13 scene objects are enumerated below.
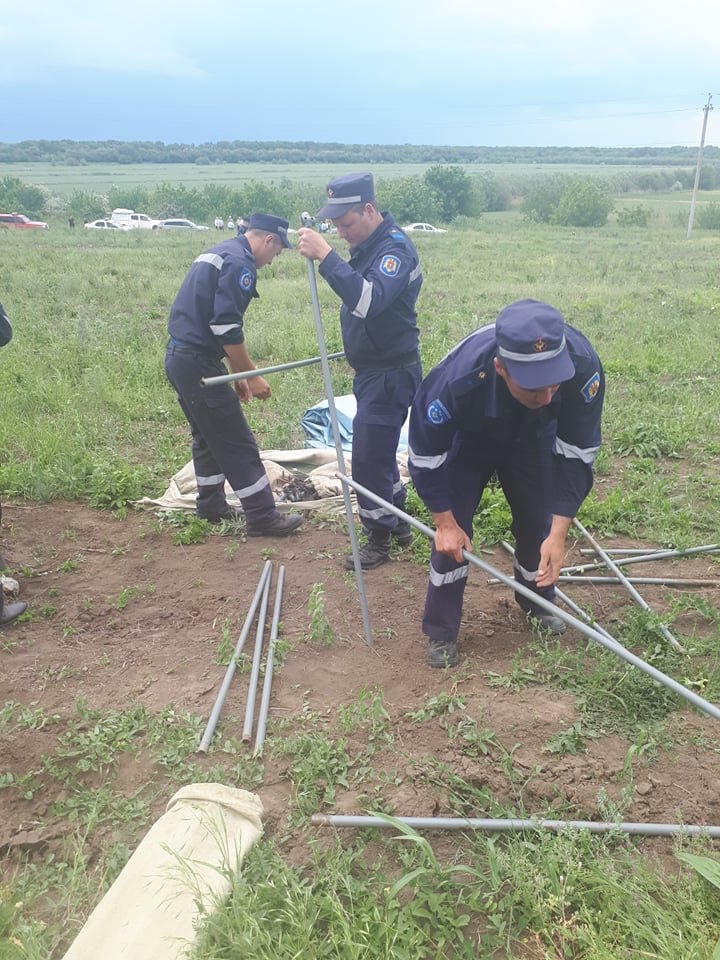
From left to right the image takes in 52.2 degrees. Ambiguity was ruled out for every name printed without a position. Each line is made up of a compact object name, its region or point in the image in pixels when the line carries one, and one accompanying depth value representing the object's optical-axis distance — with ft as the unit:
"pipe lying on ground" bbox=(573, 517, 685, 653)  11.61
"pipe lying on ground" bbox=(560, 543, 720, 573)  14.24
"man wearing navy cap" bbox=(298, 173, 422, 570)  12.67
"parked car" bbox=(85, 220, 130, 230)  127.52
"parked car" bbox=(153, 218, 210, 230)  136.67
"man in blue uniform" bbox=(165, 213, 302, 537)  14.90
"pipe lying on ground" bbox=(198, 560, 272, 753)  9.95
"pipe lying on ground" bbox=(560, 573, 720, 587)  13.67
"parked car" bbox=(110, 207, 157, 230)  137.59
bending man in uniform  8.35
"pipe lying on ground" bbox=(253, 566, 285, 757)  9.90
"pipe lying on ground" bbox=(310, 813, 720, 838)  8.04
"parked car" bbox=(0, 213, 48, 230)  121.27
